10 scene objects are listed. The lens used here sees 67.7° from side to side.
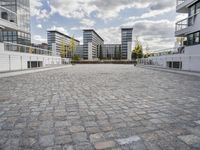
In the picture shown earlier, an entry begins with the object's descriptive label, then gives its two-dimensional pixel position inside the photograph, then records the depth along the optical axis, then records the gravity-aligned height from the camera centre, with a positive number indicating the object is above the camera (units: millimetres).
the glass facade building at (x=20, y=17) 30172 +10771
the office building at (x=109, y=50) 107062 +11943
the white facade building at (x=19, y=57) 13218 +891
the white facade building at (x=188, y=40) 14312 +2775
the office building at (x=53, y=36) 83938 +16476
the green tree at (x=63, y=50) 56688 +5809
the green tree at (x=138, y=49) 54531 +6102
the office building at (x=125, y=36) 97312 +19307
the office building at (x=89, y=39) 92344 +17951
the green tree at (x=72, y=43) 53219 +8003
